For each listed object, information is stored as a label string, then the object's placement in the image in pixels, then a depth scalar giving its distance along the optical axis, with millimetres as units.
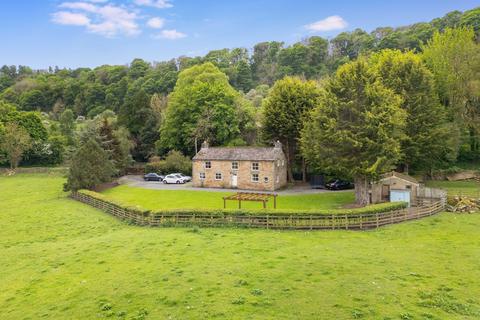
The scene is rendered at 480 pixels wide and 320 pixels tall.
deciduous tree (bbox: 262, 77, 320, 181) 50969
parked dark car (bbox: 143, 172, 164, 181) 59750
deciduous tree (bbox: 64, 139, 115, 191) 47094
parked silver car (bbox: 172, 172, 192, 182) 57194
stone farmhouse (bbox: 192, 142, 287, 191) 48875
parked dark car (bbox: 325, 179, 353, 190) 48062
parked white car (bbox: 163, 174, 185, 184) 56250
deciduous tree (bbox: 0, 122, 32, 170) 70625
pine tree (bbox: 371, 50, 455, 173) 44875
